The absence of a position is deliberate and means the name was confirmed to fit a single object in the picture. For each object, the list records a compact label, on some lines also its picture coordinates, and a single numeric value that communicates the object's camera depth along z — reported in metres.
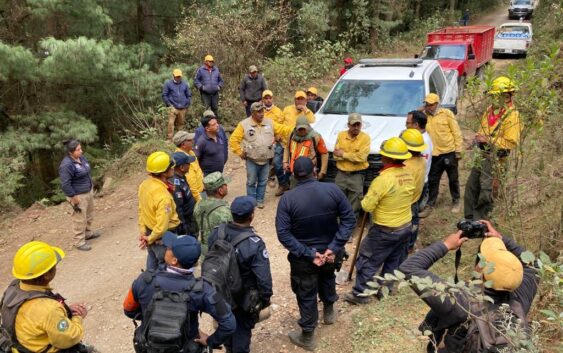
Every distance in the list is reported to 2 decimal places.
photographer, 2.34
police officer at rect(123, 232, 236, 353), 2.83
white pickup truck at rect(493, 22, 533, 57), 19.52
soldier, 4.05
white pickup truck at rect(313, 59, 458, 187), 6.57
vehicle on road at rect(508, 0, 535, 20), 31.17
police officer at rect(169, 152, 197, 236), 4.92
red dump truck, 12.67
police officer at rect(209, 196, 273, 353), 3.50
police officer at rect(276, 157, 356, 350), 4.00
